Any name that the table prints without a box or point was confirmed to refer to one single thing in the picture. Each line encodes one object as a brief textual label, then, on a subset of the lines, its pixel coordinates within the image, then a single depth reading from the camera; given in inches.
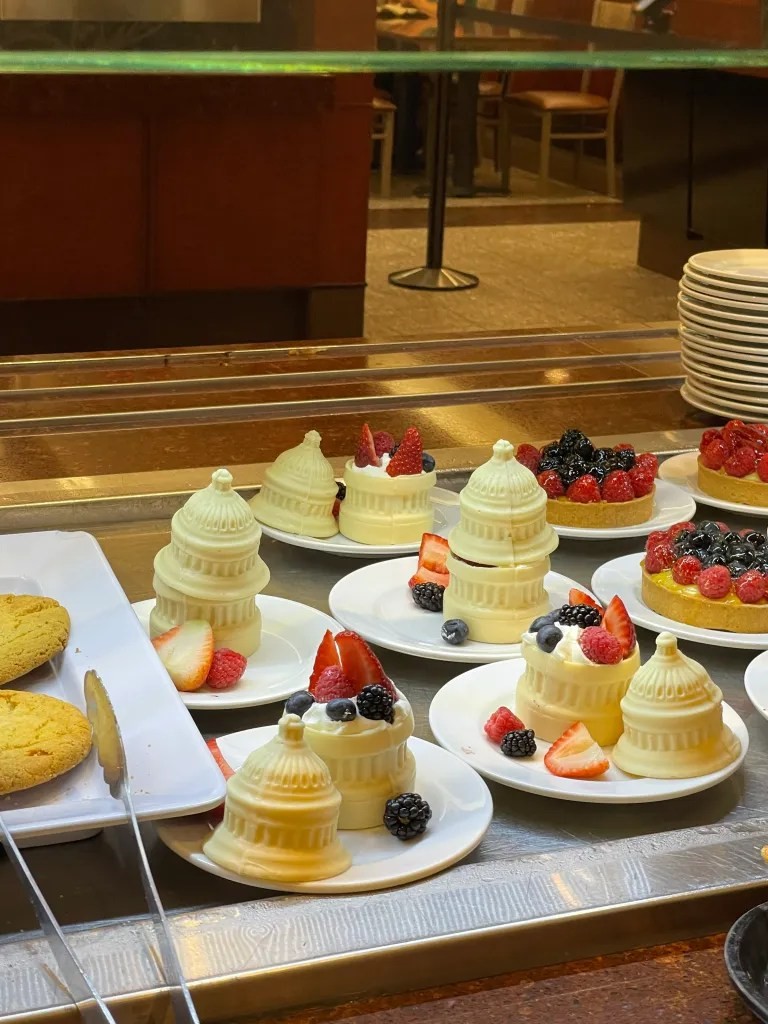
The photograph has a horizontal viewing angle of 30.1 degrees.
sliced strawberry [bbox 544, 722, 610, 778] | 36.0
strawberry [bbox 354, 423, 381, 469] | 53.2
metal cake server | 26.7
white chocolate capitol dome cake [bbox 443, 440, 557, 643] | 44.5
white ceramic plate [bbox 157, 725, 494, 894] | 30.8
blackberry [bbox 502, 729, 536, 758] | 36.8
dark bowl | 27.9
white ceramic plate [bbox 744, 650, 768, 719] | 40.2
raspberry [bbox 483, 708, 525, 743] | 37.5
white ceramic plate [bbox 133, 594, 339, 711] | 38.3
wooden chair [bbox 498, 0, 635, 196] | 130.7
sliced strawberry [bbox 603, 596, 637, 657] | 39.7
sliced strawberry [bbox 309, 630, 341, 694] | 34.9
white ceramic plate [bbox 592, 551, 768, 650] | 44.9
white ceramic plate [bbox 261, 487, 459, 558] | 50.9
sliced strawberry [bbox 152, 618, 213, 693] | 39.0
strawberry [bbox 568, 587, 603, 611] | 42.1
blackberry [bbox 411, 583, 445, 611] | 46.2
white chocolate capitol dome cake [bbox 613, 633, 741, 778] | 36.3
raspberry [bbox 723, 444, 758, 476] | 56.7
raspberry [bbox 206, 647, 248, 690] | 39.1
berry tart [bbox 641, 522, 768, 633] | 46.6
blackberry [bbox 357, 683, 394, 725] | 33.6
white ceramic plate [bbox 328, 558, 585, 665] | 42.8
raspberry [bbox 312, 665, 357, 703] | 34.3
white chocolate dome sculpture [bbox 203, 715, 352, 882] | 30.7
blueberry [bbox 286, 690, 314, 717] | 34.4
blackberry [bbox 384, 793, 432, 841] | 32.6
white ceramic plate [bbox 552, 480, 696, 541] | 53.8
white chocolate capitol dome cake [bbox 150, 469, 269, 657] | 41.4
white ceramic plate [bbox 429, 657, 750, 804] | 34.8
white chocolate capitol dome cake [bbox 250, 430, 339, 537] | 51.5
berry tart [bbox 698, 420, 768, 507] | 56.8
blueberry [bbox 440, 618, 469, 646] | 43.6
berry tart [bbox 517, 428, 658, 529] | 54.2
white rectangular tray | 31.1
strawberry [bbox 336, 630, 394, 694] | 34.3
